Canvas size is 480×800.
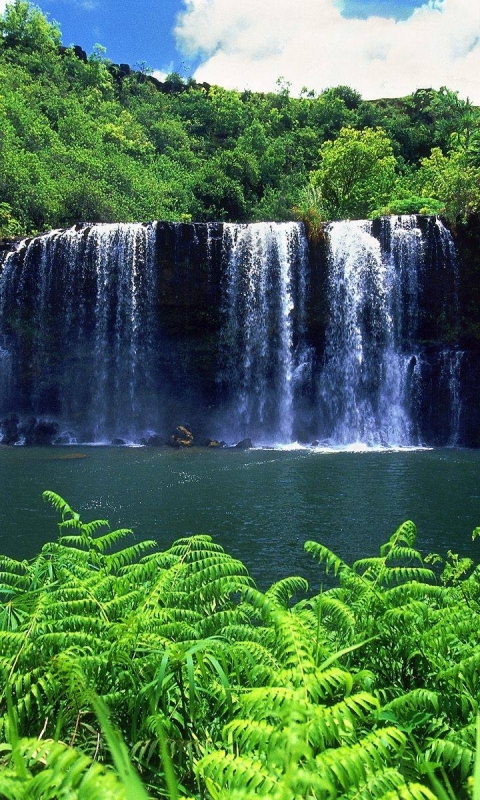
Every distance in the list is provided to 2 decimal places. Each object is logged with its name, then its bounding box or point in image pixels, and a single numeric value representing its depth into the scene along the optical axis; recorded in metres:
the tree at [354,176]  35.78
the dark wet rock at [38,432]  25.20
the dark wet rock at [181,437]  23.15
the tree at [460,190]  26.03
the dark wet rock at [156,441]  24.20
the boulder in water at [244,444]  23.34
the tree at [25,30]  57.50
